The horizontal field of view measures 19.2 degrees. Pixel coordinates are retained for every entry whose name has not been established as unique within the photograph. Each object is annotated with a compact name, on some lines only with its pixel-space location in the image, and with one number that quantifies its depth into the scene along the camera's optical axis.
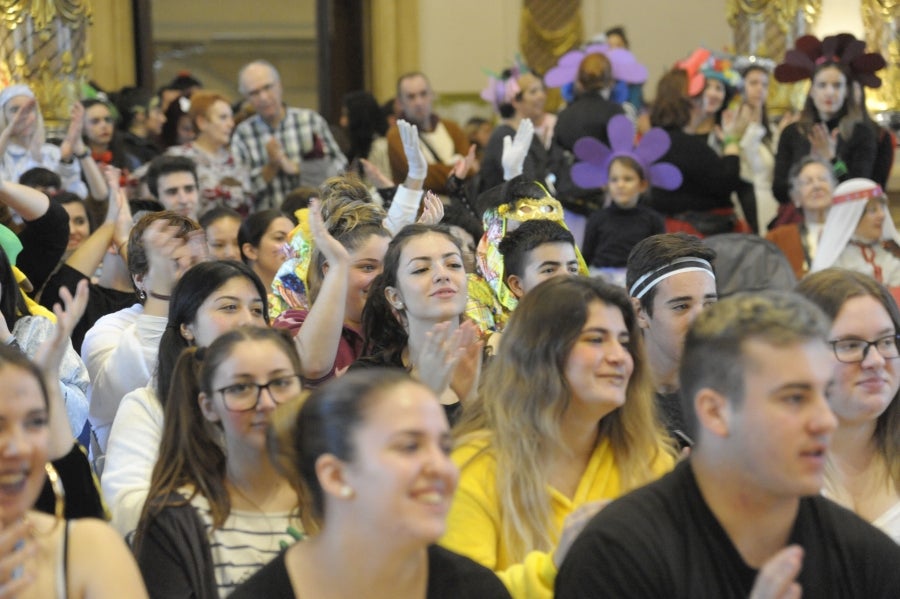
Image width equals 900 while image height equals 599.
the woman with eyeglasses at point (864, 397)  5.36
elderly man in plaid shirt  12.92
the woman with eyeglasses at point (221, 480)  4.89
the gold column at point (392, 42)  20.43
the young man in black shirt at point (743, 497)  3.86
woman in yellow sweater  4.84
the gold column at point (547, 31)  20.94
